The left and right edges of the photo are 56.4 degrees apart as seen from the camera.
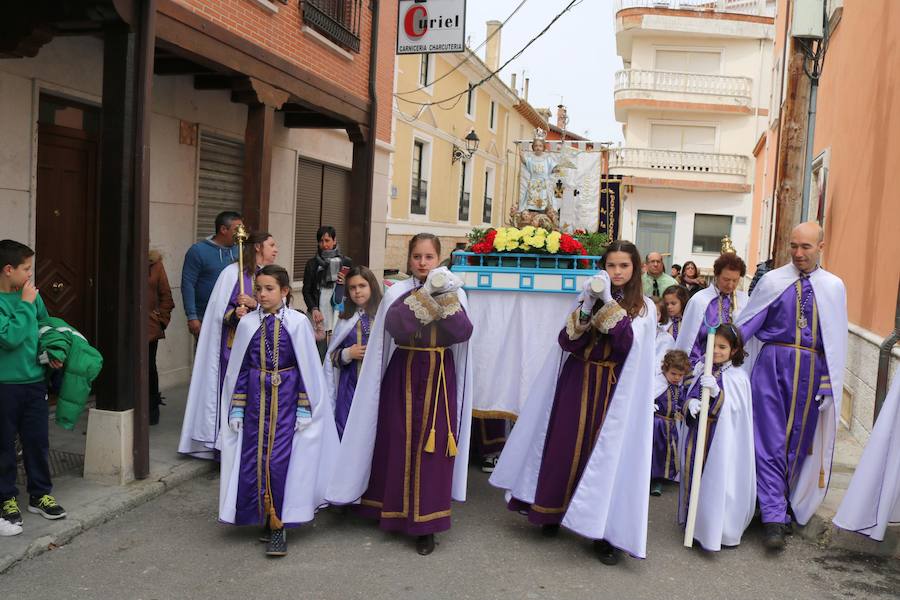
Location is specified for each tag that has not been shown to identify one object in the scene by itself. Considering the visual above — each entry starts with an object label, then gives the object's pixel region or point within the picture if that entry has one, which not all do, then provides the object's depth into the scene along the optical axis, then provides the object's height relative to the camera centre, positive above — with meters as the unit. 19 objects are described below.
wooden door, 7.15 -0.05
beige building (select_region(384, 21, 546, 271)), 21.42 +2.81
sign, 11.16 +2.93
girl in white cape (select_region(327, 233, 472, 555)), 4.81 -1.02
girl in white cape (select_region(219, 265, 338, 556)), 4.76 -1.08
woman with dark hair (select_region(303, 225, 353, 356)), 8.13 -0.42
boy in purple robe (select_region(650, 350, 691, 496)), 6.46 -1.33
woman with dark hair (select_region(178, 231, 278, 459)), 6.29 -0.95
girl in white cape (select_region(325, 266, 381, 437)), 5.73 -0.69
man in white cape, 5.34 -0.76
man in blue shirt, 6.93 -0.29
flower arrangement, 6.55 +0.03
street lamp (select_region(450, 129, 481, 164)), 26.28 +2.89
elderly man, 9.33 -0.27
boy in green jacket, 4.56 -0.87
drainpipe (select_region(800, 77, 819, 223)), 7.99 +1.30
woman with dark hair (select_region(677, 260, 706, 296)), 10.66 -0.28
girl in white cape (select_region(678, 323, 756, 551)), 5.06 -1.20
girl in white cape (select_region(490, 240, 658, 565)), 4.75 -0.98
